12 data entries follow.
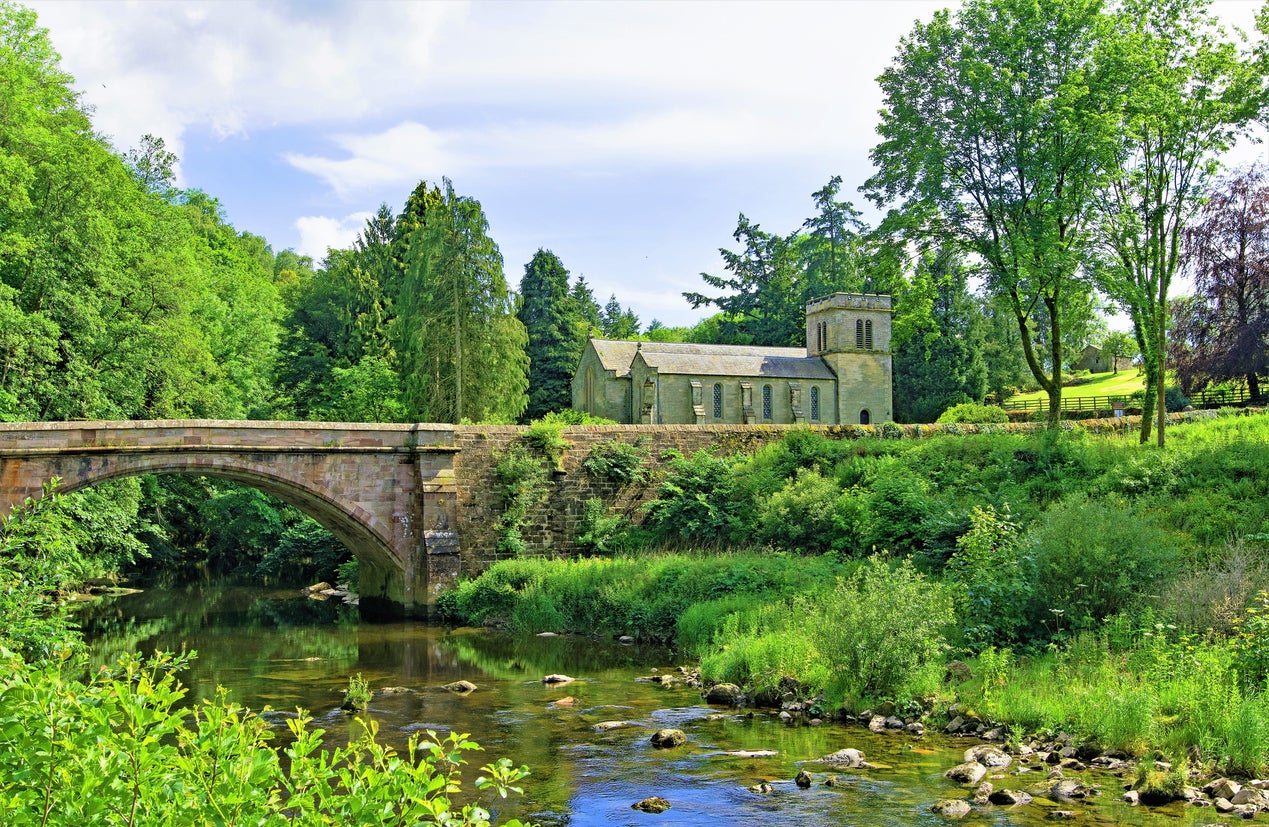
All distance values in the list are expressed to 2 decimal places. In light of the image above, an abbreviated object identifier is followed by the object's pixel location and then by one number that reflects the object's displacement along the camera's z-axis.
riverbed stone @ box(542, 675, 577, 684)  14.87
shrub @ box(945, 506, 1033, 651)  13.54
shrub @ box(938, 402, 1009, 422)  34.18
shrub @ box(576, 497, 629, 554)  23.86
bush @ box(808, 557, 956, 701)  12.20
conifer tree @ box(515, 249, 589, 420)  53.03
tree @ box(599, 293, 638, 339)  70.06
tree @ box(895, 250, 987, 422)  50.75
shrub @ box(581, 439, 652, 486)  24.84
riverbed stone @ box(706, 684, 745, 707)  13.19
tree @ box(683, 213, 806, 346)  58.31
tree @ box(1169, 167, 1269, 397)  34.97
